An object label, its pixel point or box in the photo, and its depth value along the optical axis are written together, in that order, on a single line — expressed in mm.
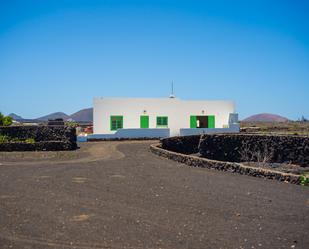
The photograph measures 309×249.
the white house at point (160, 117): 32812
